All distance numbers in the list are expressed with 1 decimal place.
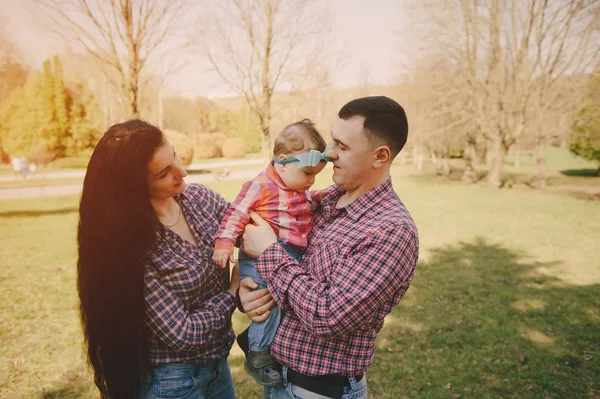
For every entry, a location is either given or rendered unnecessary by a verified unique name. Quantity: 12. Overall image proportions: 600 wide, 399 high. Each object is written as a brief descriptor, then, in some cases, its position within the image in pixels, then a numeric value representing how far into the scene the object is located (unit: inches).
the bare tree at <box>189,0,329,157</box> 421.7
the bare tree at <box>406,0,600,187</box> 698.2
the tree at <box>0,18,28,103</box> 772.6
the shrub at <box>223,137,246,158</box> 1625.2
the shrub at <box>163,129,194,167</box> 887.6
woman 69.6
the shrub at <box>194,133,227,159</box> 1546.5
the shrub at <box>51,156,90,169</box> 987.9
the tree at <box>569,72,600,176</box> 715.4
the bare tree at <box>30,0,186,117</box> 325.1
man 65.7
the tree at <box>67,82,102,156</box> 1018.7
